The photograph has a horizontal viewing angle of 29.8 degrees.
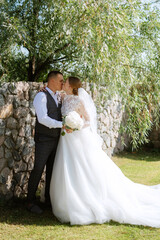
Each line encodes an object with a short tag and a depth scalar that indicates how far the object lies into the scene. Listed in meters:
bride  3.47
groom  3.68
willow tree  4.21
